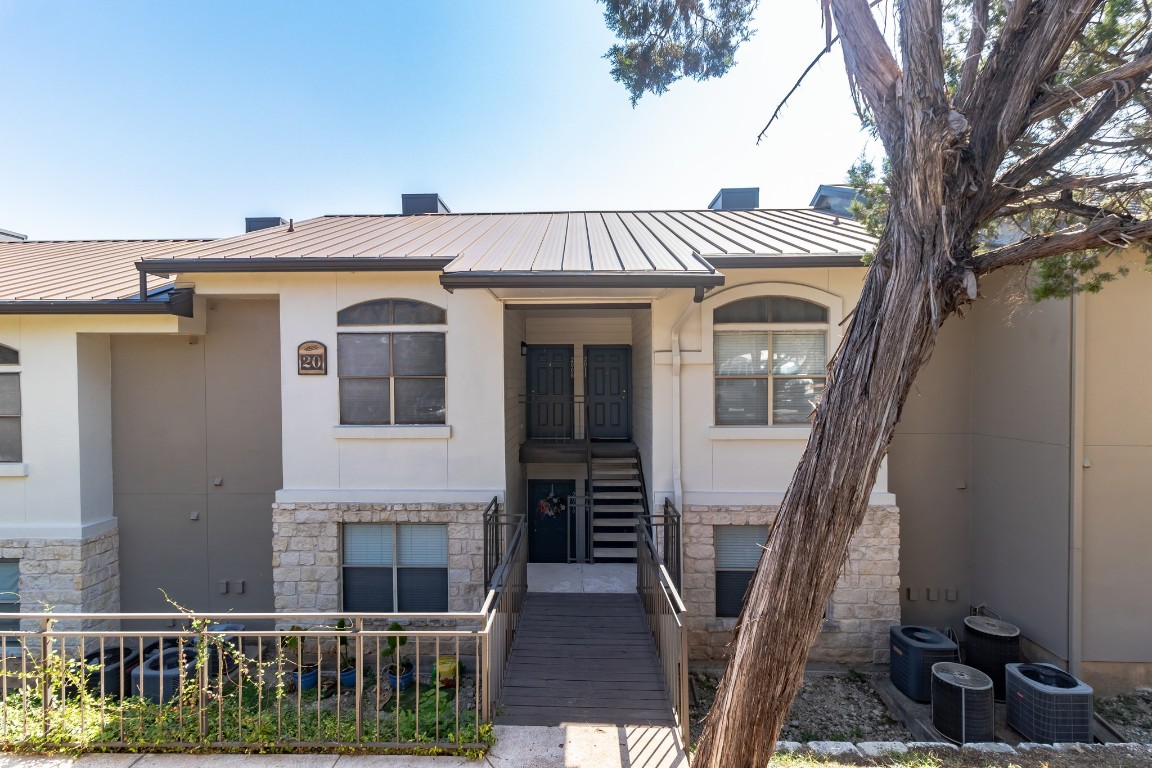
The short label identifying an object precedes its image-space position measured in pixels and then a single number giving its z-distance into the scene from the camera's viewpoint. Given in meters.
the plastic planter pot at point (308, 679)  6.47
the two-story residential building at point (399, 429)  6.94
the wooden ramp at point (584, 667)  4.71
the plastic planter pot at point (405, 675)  6.32
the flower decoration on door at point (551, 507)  9.68
